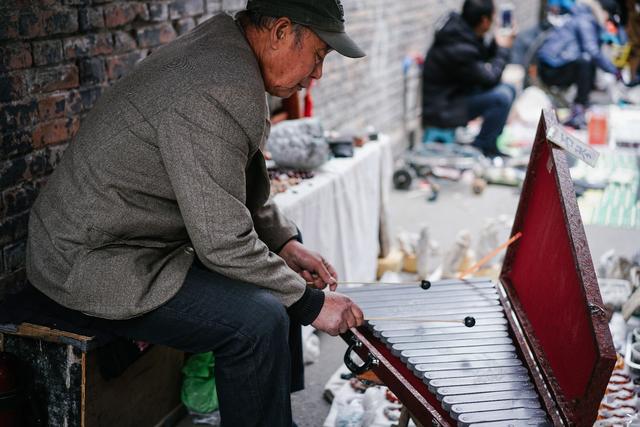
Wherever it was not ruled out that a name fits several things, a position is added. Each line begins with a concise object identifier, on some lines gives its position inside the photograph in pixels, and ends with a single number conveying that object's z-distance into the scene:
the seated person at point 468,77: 7.20
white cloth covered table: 3.84
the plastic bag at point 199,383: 3.11
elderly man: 2.17
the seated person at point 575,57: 9.23
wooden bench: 2.44
